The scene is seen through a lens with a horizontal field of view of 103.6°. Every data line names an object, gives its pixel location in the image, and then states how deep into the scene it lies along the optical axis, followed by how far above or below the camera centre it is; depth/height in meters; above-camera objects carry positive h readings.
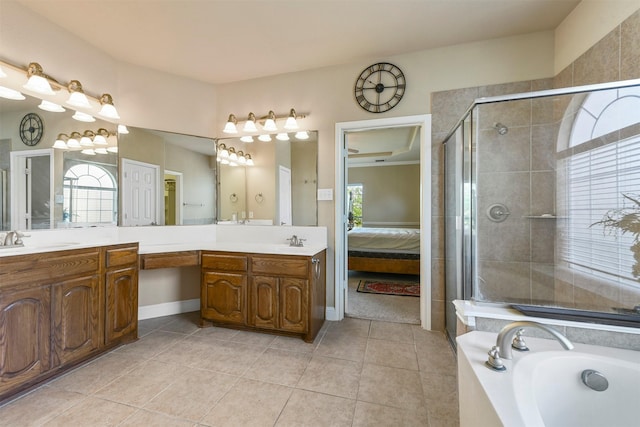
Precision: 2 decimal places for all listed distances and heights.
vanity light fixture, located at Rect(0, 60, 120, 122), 1.82 +0.99
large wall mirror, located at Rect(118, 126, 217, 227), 2.57 +0.39
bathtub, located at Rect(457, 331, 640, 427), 0.96 -0.68
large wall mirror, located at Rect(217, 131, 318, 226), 2.75 +0.37
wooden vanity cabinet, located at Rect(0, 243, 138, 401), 1.48 -0.65
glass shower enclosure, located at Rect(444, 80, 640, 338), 1.52 +0.10
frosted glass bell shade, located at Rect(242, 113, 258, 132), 2.79 +1.00
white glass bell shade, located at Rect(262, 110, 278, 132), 2.76 +1.01
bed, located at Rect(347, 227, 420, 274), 3.90 -0.61
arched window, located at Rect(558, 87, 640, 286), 1.50 +0.23
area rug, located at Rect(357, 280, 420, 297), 3.45 -1.07
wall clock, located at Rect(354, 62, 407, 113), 2.47 +1.27
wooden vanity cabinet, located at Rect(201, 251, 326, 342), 2.18 -0.71
